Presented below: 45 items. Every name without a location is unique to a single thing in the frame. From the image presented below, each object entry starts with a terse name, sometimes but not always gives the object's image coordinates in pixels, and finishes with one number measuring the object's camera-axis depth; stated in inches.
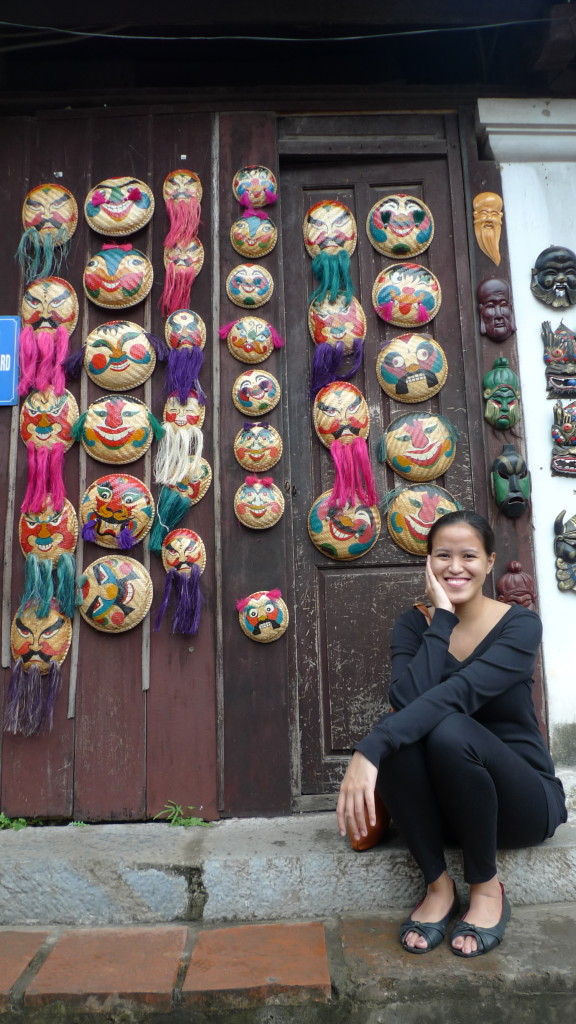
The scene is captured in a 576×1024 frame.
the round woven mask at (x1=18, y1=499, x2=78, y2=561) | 102.6
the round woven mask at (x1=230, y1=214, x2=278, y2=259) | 109.9
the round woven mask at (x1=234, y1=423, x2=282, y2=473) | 104.6
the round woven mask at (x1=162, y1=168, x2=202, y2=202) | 110.9
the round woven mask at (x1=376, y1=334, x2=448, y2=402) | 109.3
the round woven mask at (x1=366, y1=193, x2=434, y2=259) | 113.3
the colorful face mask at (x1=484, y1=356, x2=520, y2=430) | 105.7
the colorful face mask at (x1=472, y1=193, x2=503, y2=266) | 111.2
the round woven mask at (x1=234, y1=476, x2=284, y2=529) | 103.0
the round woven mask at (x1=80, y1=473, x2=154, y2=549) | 102.5
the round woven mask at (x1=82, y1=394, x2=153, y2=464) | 104.3
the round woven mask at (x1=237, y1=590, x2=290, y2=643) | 100.5
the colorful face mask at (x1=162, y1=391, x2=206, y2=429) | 105.3
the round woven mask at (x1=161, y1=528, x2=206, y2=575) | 101.6
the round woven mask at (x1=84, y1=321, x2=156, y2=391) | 106.5
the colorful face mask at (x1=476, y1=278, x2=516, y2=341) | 108.4
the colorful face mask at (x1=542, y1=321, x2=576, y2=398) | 107.4
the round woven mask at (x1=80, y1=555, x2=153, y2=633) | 100.5
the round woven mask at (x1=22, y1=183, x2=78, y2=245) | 110.9
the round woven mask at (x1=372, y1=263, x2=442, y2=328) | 111.4
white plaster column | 103.0
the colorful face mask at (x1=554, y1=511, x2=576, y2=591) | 103.4
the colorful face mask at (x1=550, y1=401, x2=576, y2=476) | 105.7
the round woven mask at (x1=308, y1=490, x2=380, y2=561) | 105.5
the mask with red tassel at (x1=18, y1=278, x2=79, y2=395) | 106.5
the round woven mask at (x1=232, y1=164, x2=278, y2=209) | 110.9
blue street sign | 107.2
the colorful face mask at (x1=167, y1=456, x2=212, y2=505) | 103.6
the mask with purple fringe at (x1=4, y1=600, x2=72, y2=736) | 99.1
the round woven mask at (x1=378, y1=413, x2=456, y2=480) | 107.3
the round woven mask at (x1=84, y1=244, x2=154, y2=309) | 108.3
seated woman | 68.0
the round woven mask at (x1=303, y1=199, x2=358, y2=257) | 113.1
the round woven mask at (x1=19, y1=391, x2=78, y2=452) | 105.2
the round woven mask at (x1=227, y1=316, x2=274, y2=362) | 107.0
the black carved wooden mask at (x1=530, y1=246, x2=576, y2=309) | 109.6
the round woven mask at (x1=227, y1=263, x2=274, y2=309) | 108.7
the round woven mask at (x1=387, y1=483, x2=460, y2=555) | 105.7
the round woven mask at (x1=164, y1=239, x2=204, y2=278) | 109.0
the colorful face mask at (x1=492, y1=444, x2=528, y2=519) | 103.3
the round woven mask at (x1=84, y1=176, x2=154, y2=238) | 110.3
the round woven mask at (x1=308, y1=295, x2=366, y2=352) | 110.3
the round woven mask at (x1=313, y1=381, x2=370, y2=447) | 107.8
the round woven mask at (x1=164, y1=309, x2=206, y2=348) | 106.7
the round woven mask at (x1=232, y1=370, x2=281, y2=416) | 105.7
